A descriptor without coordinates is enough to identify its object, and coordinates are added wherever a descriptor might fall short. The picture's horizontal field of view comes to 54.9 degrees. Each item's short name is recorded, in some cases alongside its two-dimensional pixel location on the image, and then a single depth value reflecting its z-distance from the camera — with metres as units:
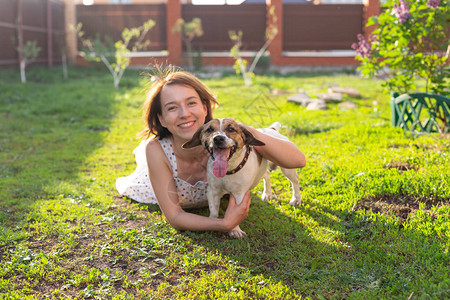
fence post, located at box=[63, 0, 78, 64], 18.41
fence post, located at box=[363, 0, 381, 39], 17.91
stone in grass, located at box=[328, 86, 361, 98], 10.20
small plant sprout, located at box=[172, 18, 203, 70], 17.03
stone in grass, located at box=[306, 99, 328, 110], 8.75
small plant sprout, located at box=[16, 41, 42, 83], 12.98
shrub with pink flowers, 5.58
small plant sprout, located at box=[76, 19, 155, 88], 12.64
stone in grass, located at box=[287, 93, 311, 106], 9.30
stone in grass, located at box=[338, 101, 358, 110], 8.85
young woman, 3.35
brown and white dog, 2.87
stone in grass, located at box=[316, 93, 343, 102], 9.55
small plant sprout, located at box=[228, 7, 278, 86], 12.51
